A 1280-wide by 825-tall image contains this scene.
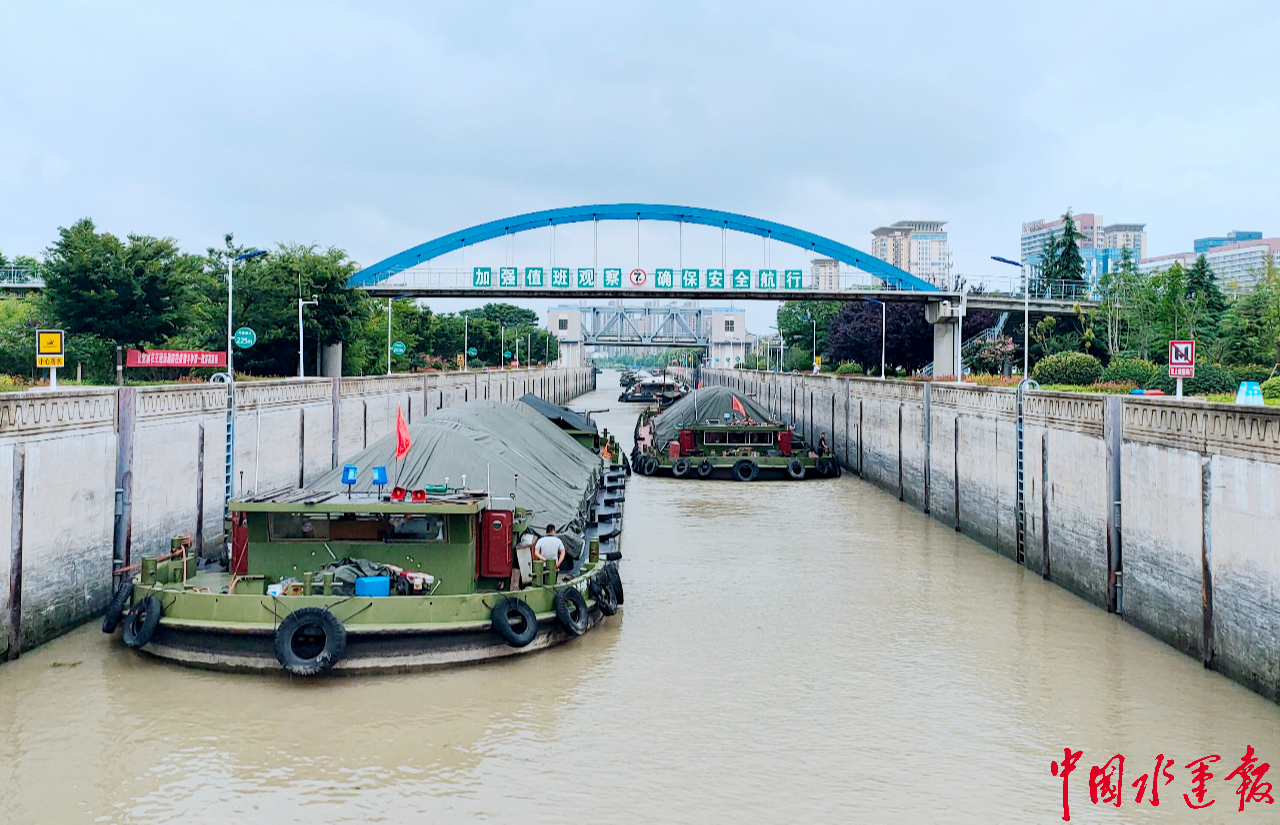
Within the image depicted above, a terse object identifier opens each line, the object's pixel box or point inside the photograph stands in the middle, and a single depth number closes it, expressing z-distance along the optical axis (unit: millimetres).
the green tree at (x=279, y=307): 44781
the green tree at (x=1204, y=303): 47469
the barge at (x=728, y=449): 36875
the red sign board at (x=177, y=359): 30875
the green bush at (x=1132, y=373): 30500
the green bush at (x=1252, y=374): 29509
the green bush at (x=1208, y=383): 28547
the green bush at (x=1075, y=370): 34250
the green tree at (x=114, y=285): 33531
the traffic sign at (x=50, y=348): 17344
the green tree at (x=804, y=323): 88750
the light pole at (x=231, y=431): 21984
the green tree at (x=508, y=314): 143625
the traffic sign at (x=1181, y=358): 17750
